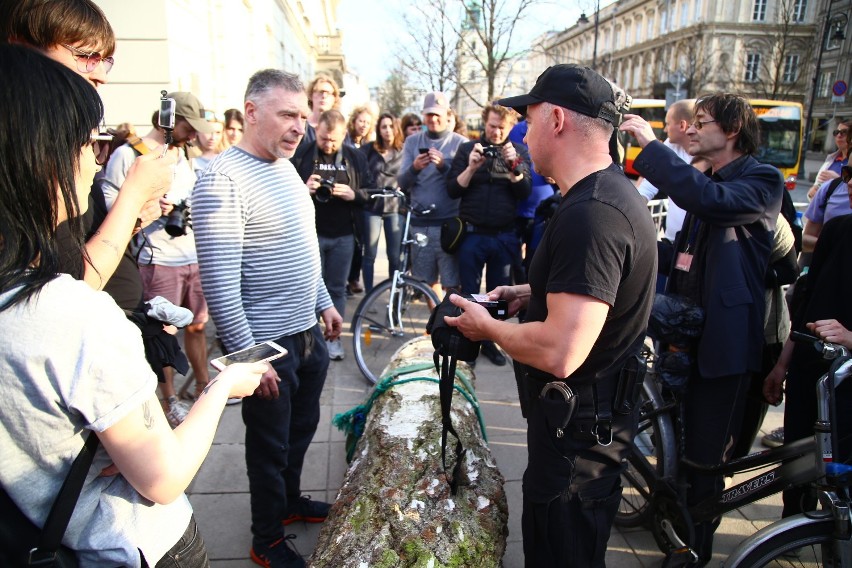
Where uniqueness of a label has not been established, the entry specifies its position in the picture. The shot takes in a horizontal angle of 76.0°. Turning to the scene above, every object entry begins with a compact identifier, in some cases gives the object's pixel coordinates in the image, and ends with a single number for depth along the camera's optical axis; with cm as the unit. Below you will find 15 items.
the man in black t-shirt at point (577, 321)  161
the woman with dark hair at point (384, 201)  577
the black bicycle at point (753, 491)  199
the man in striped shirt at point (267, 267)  227
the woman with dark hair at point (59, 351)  102
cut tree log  190
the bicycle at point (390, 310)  483
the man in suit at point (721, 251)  240
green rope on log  299
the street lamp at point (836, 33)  1694
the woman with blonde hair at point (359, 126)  654
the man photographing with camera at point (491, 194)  467
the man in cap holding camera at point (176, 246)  344
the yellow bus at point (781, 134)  1686
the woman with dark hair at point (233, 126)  581
